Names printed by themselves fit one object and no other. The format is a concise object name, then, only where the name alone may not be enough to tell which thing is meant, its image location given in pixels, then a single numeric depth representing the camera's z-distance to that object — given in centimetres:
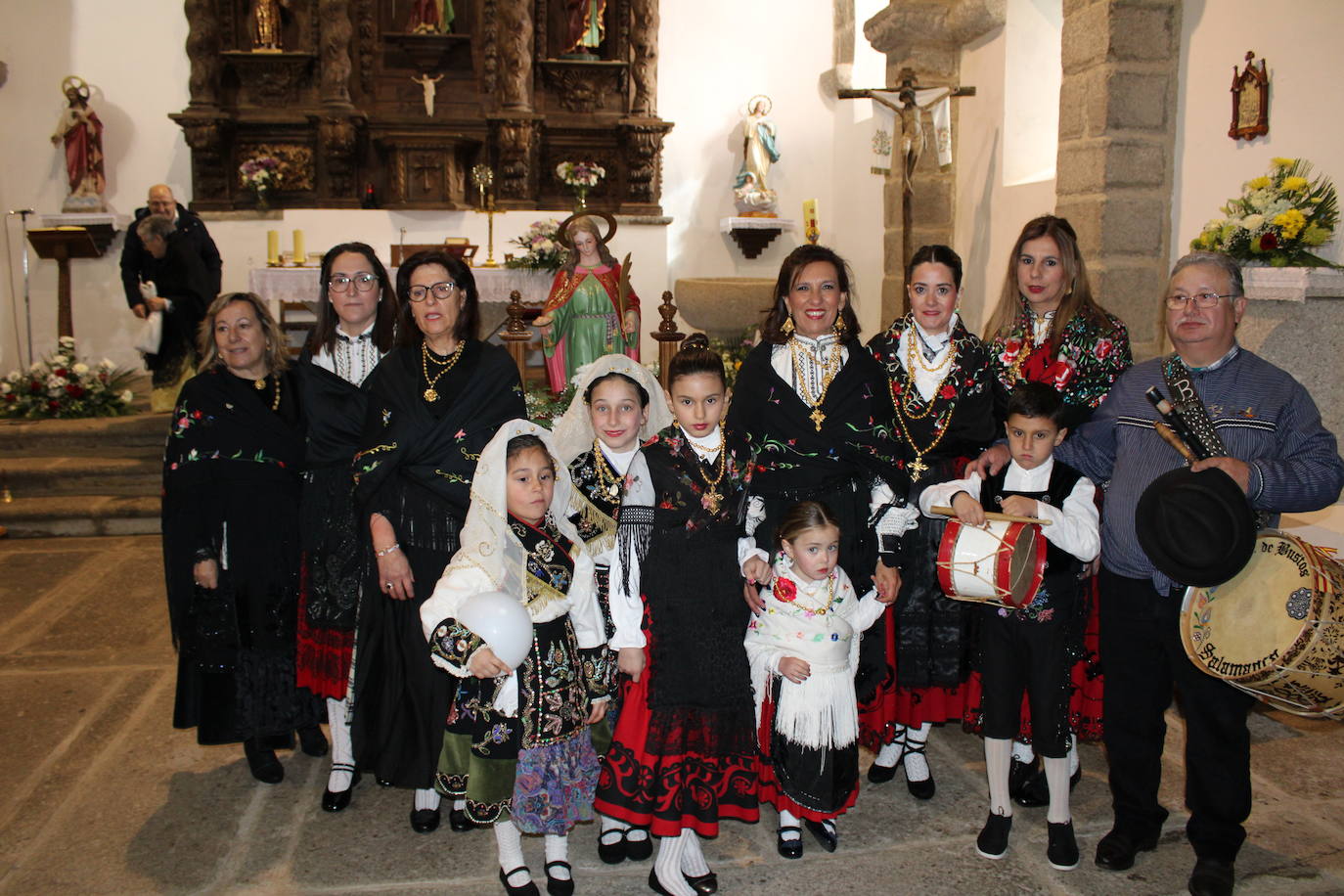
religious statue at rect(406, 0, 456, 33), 1006
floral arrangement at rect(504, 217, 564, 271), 856
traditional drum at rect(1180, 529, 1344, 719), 244
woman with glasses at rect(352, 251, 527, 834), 308
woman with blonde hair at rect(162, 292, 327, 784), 340
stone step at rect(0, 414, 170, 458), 778
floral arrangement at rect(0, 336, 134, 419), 820
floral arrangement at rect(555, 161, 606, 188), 1013
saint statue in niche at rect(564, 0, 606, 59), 1018
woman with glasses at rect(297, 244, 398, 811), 329
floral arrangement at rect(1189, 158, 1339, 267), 465
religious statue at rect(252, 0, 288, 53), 978
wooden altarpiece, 988
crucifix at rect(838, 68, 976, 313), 822
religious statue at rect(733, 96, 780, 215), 1082
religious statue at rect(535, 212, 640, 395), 638
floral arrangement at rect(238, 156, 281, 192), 972
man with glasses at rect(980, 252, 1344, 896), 268
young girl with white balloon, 275
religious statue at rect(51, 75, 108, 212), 980
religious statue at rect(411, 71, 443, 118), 1002
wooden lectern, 901
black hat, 251
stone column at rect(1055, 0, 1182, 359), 578
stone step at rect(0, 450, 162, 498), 727
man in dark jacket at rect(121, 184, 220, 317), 795
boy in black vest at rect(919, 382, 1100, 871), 294
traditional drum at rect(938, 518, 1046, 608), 287
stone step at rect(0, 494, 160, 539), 691
